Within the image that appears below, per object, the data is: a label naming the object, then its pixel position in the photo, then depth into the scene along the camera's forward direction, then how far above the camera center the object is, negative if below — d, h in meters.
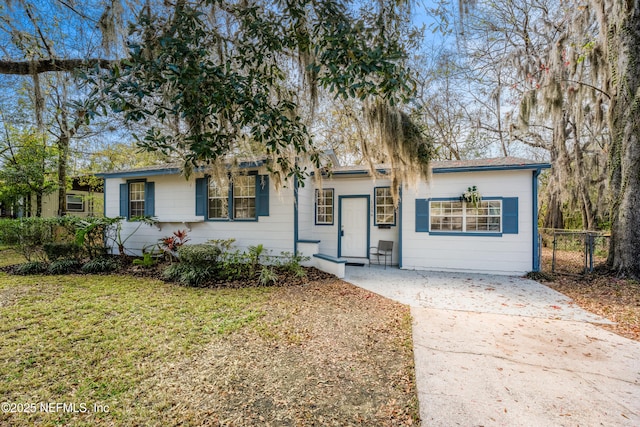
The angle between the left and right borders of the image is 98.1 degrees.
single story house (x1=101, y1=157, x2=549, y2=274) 6.60 -0.01
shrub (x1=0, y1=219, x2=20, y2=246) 7.04 -0.51
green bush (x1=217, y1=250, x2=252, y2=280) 6.15 -1.27
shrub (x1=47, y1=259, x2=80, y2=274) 6.57 -1.32
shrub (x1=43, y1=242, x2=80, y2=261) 6.89 -0.94
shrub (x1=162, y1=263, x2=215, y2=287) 5.69 -1.31
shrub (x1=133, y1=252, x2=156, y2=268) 7.21 -1.29
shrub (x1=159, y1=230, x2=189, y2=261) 6.99 -0.79
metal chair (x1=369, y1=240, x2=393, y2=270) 7.67 -1.08
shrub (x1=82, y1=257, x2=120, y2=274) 6.71 -1.32
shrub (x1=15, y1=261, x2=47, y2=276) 6.54 -1.34
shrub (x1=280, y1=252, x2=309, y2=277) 6.28 -1.22
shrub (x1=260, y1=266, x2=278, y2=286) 5.71 -1.35
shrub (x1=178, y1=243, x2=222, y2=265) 6.19 -0.94
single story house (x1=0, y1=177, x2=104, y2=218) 13.89 +0.52
